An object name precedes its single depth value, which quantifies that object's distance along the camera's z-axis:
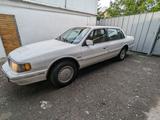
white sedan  2.20
